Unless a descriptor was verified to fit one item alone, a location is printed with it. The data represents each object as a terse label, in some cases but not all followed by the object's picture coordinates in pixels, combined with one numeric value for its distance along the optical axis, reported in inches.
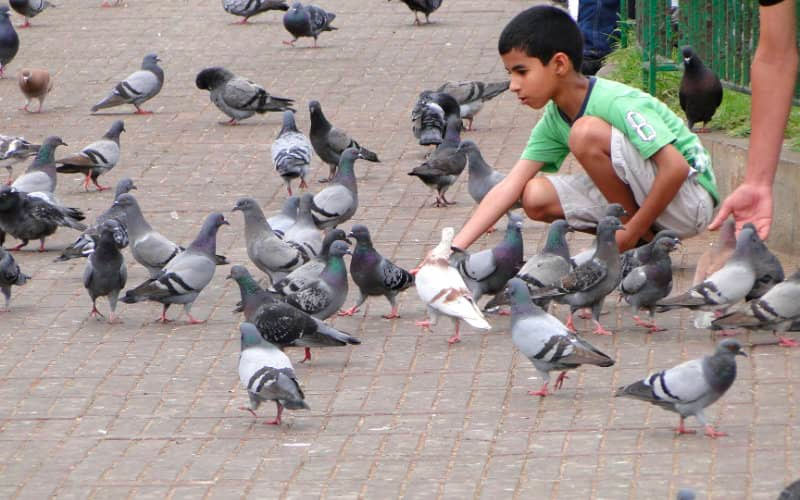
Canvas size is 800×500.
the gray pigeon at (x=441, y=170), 712.6
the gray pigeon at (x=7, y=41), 1092.7
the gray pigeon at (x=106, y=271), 558.1
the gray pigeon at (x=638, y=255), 516.8
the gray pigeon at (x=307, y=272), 539.0
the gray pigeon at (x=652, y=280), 503.1
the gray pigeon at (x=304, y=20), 1162.3
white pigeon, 496.3
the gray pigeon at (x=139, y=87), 948.7
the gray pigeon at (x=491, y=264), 540.1
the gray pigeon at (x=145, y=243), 601.4
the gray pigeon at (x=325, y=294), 517.9
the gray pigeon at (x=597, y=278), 500.6
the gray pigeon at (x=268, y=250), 582.8
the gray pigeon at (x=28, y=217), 660.0
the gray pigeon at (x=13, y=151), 796.4
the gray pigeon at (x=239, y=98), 915.8
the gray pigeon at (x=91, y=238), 620.6
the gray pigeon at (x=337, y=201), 659.5
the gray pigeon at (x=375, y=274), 539.3
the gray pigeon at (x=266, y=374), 418.7
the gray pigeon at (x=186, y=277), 547.2
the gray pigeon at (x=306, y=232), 605.3
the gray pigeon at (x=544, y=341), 438.2
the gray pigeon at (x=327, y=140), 789.8
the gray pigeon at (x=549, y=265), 518.4
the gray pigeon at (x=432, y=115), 801.3
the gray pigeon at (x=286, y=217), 637.6
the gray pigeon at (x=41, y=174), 721.9
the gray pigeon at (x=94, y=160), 764.1
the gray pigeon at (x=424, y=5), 1231.3
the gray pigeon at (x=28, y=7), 1279.5
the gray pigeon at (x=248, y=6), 1278.4
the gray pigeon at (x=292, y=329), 482.8
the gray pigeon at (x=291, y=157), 744.4
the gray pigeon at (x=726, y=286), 490.2
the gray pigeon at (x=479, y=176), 681.9
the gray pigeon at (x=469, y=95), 868.7
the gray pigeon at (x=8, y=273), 571.8
